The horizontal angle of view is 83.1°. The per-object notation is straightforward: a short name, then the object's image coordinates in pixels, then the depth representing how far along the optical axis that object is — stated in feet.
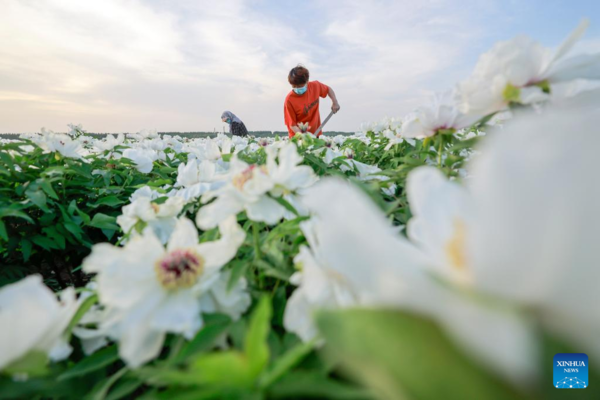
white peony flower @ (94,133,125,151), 7.44
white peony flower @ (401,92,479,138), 2.14
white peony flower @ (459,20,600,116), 1.60
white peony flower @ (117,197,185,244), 2.43
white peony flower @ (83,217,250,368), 1.24
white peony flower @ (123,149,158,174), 5.74
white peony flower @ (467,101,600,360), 0.54
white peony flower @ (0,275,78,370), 1.14
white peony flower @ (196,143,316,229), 1.70
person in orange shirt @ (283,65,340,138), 14.06
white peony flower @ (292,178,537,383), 0.55
